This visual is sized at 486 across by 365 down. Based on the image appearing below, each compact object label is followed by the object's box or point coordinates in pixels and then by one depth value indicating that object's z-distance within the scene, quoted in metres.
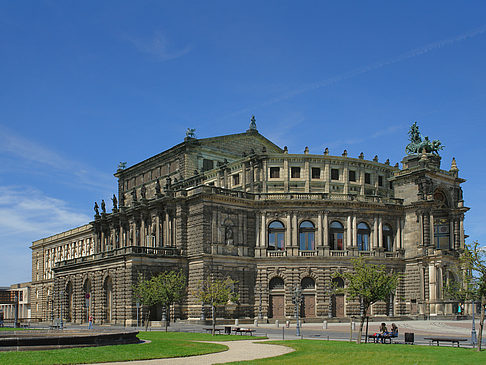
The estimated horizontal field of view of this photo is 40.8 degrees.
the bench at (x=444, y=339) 38.06
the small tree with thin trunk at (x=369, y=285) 42.56
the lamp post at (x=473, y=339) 40.09
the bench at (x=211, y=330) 55.22
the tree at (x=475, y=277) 36.56
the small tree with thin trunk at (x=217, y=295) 59.81
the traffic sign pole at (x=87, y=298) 77.47
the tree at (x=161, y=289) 64.50
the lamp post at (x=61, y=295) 89.25
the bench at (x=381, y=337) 41.31
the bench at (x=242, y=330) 49.77
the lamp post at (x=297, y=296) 62.34
